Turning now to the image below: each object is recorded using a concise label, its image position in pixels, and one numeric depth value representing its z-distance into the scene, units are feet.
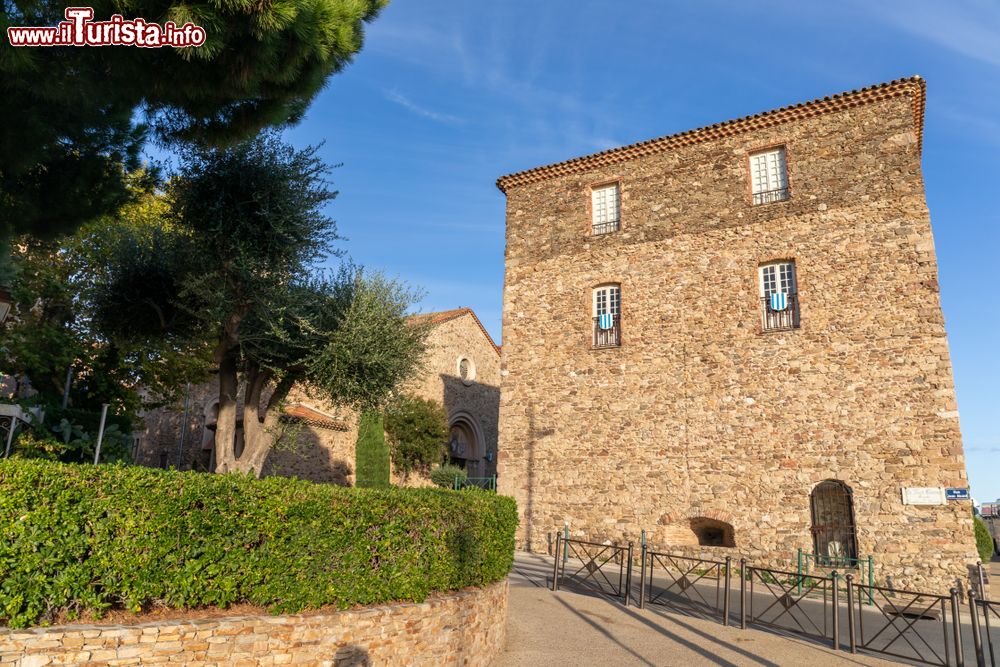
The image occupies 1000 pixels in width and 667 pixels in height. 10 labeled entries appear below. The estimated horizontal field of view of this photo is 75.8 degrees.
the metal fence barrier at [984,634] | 22.98
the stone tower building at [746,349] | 42.37
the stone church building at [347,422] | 69.26
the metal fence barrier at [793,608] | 29.71
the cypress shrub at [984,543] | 72.35
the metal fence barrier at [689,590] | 33.99
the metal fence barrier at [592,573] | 37.99
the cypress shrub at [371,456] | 67.72
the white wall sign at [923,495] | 40.24
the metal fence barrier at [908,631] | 25.45
